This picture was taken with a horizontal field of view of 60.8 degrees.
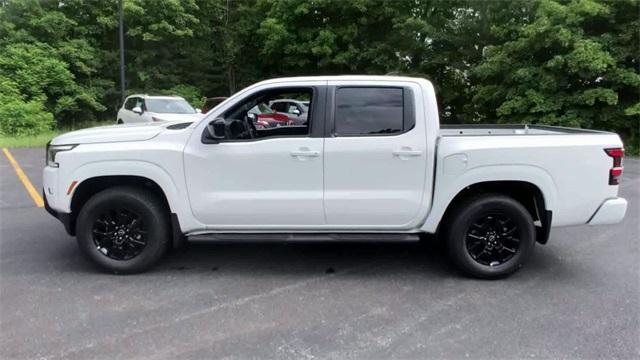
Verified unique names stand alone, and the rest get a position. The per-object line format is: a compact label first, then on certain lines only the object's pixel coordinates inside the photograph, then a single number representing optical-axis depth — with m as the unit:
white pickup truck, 4.71
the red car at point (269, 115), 9.65
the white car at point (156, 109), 15.86
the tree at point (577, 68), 14.61
